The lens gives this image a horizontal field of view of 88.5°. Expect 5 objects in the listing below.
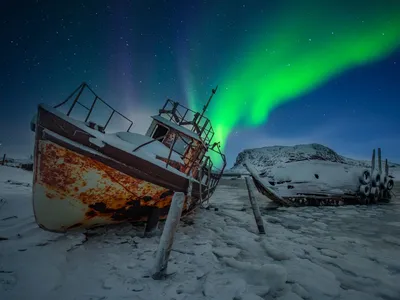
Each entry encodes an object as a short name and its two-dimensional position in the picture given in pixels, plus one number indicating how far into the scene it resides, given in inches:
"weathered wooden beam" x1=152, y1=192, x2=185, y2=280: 117.7
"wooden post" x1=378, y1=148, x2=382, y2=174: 863.7
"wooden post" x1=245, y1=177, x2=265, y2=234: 216.2
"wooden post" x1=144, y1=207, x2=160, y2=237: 189.5
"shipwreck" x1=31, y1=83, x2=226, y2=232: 146.3
